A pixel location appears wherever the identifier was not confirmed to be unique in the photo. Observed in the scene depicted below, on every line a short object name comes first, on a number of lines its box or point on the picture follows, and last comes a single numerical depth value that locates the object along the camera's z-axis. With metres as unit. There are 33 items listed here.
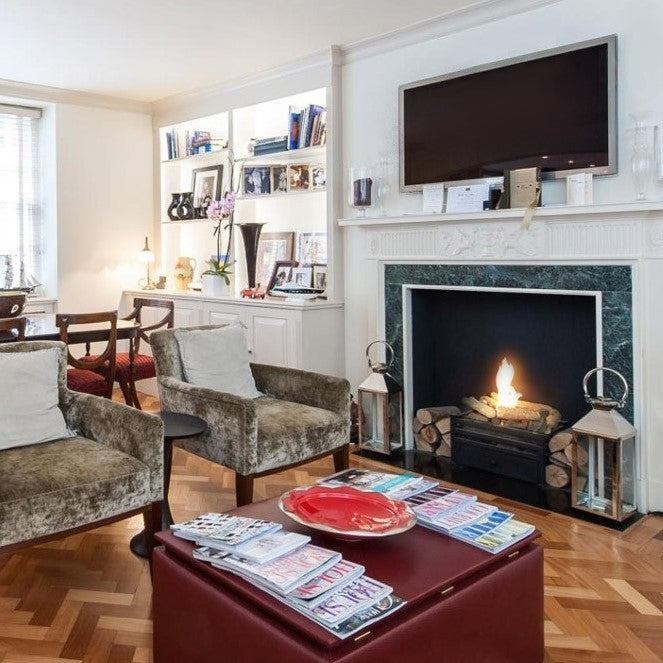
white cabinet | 4.22
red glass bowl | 1.77
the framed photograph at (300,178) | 4.73
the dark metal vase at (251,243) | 4.88
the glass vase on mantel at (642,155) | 2.94
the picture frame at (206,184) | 5.34
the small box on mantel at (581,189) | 3.14
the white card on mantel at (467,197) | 3.58
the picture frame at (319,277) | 4.59
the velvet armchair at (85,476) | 2.09
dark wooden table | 3.67
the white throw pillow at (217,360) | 3.23
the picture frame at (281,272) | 4.82
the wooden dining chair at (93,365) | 3.72
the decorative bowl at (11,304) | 3.88
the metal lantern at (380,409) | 3.92
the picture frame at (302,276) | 4.65
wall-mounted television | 3.12
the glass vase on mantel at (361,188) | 4.02
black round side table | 2.63
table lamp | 5.72
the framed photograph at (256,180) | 4.87
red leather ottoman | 1.43
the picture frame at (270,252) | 4.93
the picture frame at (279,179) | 4.79
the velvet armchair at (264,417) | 2.74
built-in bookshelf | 4.61
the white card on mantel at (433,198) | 3.77
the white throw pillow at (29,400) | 2.50
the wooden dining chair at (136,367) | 4.29
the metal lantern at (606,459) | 2.93
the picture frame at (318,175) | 4.66
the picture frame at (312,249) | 4.69
